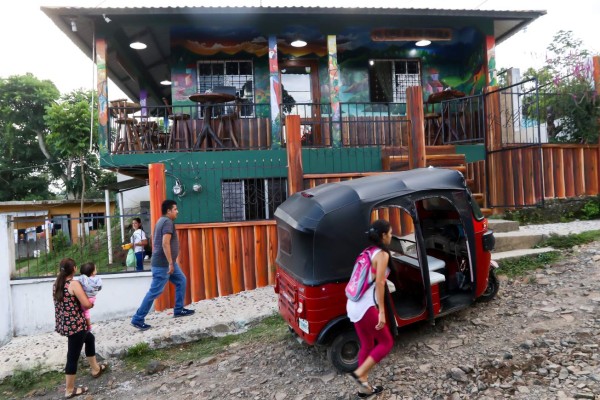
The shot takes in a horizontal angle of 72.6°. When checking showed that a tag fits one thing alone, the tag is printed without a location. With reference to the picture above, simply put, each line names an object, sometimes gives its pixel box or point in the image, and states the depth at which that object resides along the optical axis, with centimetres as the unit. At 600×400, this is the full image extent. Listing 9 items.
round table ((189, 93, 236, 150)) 877
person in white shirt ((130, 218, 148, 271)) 837
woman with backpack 331
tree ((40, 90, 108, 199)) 1495
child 483
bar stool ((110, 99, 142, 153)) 899
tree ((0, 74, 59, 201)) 2322
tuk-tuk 377
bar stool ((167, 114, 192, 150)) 920
